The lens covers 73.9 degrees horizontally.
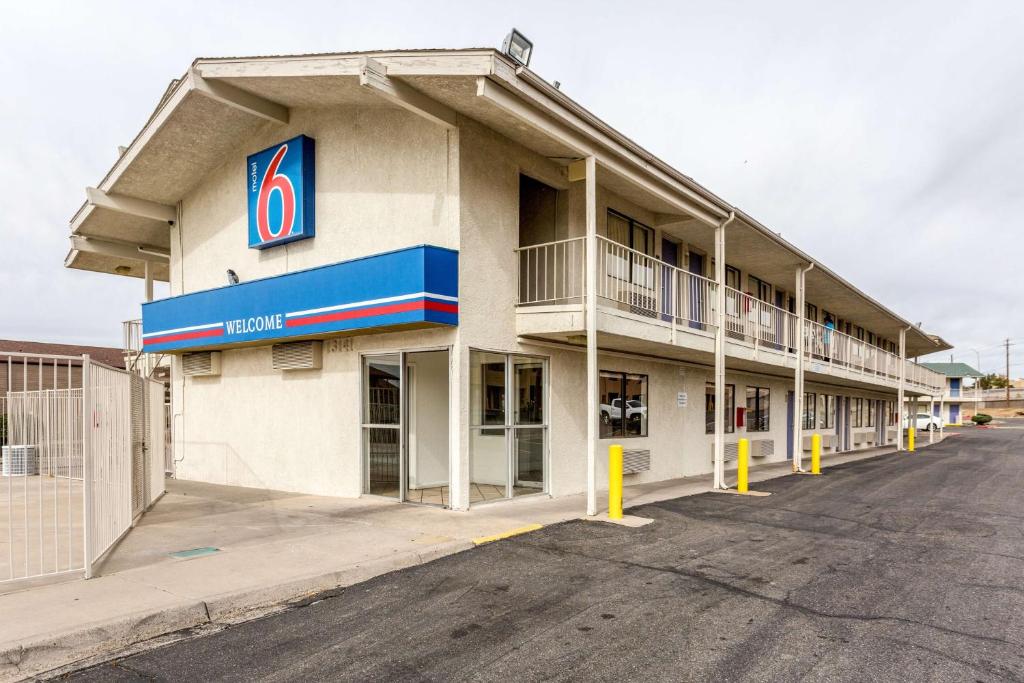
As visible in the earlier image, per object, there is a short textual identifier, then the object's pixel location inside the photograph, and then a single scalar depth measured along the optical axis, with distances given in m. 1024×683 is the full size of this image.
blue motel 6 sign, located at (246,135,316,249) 11.59
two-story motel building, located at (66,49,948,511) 9.84
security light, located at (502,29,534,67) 10.00
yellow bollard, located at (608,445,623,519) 9.44
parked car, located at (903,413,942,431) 52.48
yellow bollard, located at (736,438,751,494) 12.80
